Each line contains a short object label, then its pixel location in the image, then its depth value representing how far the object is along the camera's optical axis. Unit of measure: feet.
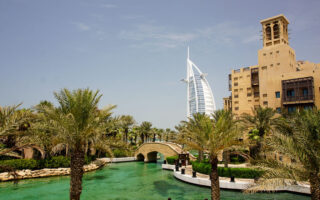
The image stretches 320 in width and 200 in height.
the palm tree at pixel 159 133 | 233.04
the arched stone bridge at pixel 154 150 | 137.22
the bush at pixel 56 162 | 106.37
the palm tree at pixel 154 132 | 221.74
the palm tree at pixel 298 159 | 32.40
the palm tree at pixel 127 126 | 197.79
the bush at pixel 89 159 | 125.21
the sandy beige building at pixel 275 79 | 122.94
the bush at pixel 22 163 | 95.88
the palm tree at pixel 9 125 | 38.36
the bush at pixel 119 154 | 171.22
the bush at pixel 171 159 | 124.06
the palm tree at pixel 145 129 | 214.03
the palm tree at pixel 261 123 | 95.76
